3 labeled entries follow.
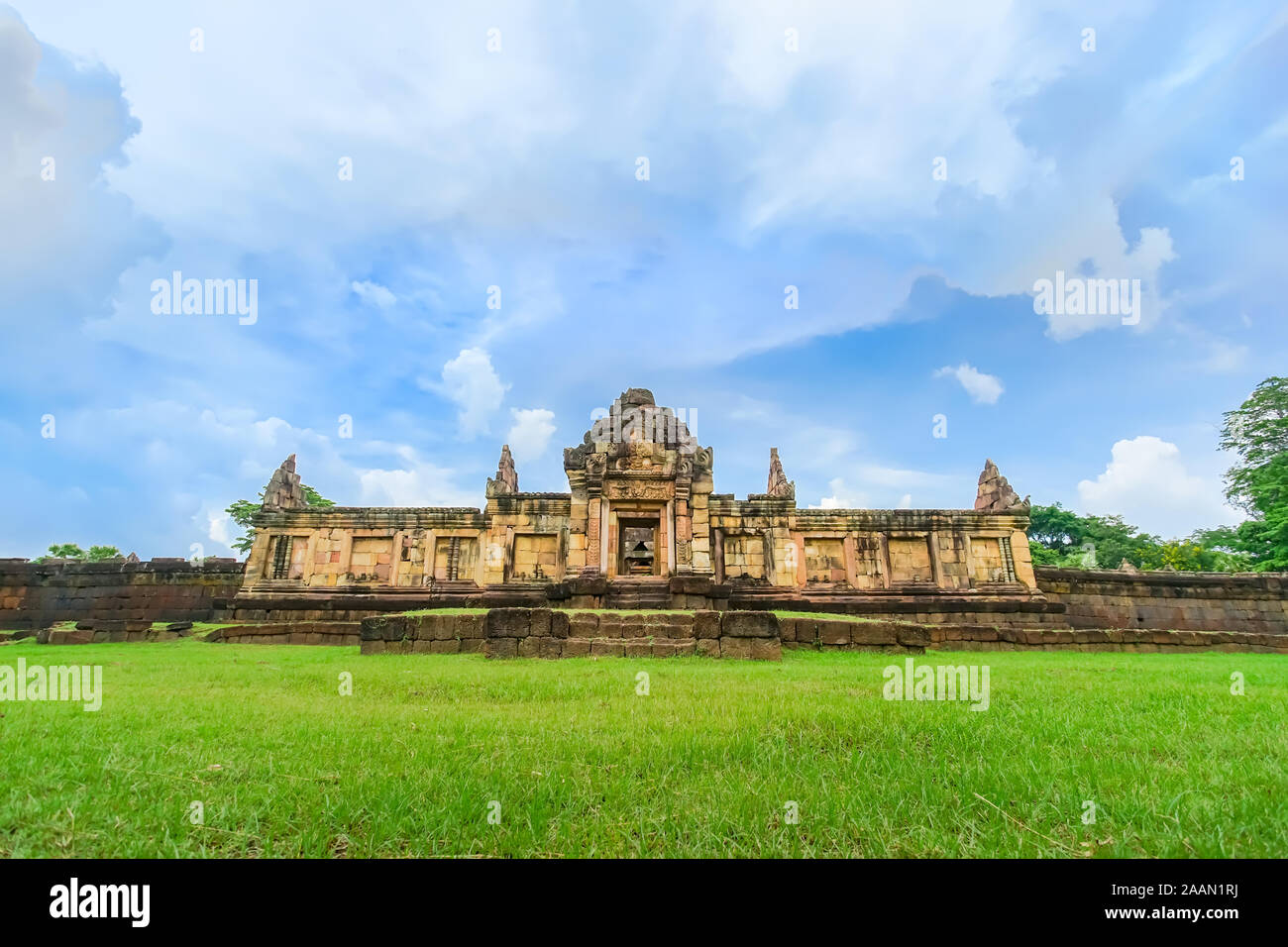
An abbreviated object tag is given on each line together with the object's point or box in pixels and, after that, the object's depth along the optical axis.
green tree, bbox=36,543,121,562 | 36.44
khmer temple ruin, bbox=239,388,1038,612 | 17.08
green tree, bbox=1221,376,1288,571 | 22.80
